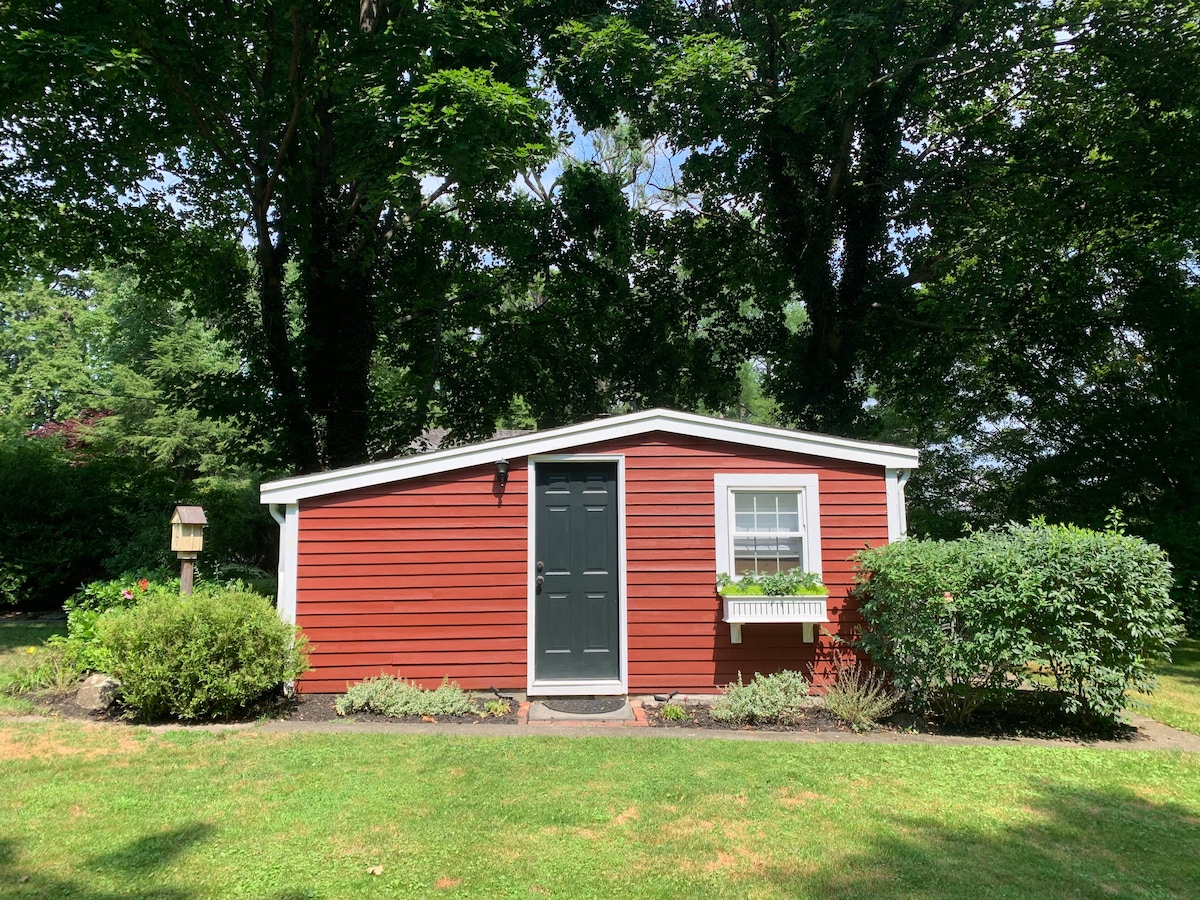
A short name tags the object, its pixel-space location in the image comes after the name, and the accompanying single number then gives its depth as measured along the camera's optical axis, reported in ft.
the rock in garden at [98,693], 21.36
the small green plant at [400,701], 21.42
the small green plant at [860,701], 20.53
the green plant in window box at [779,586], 22.76
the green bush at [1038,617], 19.57
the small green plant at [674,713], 21.13
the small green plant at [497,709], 21.65
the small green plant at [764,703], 20.89
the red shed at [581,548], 23.63
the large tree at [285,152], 34.91
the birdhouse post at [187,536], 24.12
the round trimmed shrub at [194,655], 19.89
